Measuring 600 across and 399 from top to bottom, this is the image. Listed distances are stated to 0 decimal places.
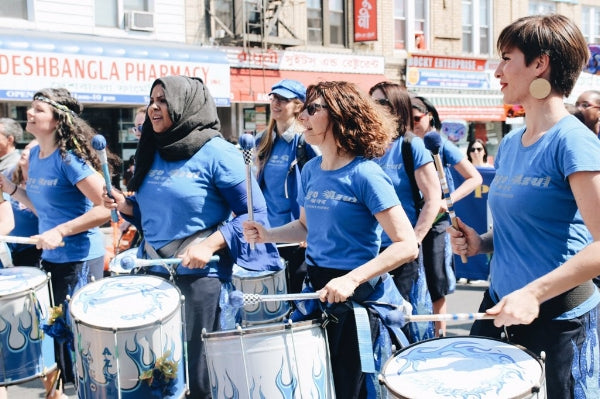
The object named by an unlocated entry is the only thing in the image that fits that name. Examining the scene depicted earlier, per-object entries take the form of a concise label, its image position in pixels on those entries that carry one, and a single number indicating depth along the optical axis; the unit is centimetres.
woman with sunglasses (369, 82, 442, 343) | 447
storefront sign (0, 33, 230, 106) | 1316
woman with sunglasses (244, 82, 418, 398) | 289
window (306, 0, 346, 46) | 1878
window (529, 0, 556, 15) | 2491
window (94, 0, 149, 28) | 1503
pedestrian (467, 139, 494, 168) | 1085
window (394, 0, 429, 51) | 2103
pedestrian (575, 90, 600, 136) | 550
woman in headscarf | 347
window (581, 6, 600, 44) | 2664
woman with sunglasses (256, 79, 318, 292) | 504
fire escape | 1658
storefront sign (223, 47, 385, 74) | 1667
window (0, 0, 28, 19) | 1394
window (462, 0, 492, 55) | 2298
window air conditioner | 1519
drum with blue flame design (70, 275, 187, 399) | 300
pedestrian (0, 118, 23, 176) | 551
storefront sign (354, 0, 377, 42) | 1889
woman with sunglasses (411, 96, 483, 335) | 518
